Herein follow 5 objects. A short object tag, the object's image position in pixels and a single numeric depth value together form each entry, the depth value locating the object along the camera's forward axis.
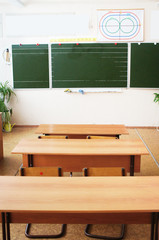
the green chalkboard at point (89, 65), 7.18
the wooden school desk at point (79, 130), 4.38
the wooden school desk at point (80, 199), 1.93
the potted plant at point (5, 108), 7.12
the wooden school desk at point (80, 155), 3.32
